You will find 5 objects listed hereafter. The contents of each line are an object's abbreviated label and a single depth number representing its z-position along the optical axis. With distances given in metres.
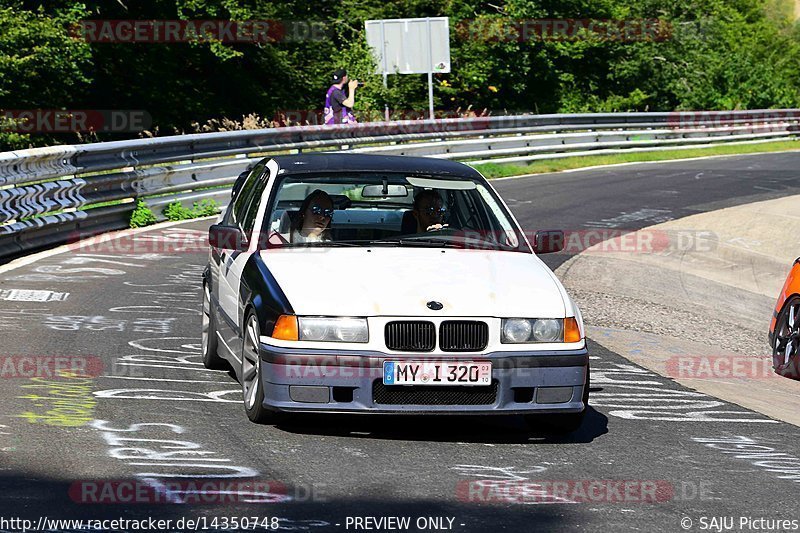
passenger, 16.28
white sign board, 63.19
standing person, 47.06
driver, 16.95
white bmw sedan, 13.56
